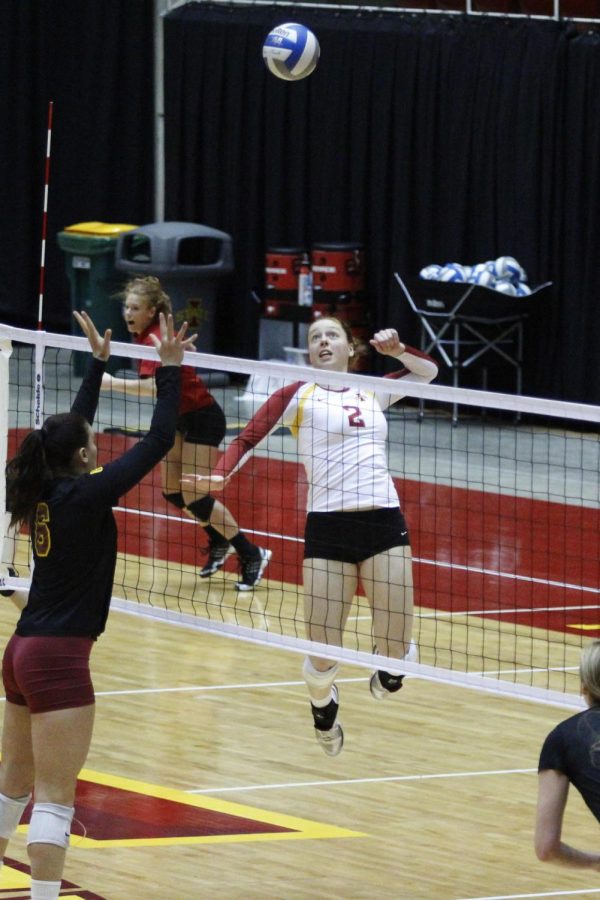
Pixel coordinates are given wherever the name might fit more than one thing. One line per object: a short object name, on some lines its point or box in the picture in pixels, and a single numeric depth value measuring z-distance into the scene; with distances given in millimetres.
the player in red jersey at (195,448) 17879
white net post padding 13546
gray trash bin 31403
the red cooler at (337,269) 31196
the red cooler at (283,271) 31966
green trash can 32529
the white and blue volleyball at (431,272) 29507
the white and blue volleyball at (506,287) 28926
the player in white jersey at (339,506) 13243
